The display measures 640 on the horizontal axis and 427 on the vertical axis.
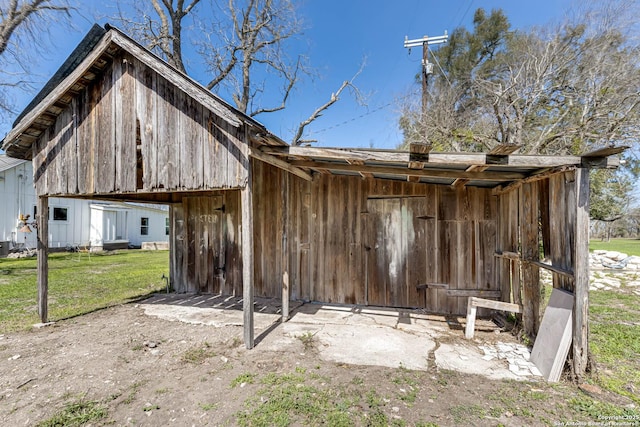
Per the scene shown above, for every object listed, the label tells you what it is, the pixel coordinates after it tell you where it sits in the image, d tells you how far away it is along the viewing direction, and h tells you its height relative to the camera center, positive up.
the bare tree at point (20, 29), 10.14 +6.70
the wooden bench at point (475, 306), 4.15 -1.31
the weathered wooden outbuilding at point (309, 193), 3.59 +0.42
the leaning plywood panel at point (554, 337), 3.05 -1.35
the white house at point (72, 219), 13.99 +0.05
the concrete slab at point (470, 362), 3.22 -1.74
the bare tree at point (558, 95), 8.70 +4.08
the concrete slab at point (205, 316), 4.91 -1.77
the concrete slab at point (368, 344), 3.54 -1.75
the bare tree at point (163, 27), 11.39 +7.70
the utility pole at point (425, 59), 10.76 +5.90
